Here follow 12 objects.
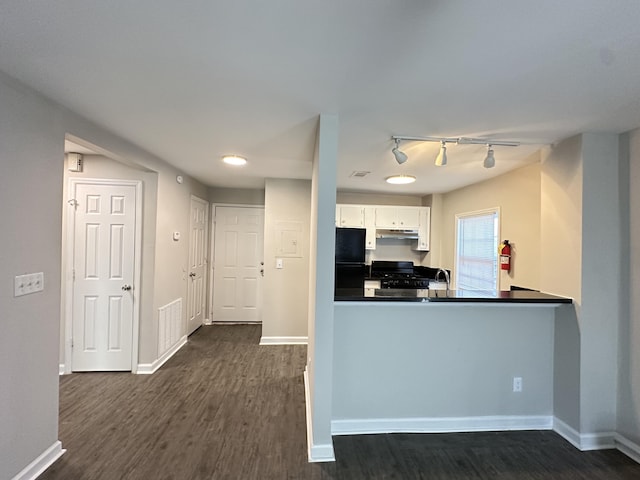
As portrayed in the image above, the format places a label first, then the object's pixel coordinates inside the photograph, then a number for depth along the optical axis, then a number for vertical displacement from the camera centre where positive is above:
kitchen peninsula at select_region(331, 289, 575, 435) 2.36 -0.96
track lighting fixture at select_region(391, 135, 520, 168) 2.43 +0.85
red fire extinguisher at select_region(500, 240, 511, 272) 3.49 -0.12
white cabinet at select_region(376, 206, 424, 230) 5.12 +0.44
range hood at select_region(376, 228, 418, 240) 5.22 +0.17
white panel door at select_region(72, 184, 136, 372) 3.20 -0.44
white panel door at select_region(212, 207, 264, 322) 5.19 -0.45
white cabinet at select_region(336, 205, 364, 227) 4.98 +0.44
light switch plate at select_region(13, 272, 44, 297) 1.73 -0.29
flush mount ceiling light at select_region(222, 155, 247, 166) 3.16 +0.86
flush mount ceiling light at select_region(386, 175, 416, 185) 3.87 +0.84
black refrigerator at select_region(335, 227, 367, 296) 4.09 -0.21
